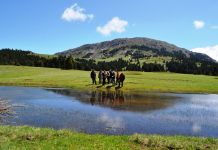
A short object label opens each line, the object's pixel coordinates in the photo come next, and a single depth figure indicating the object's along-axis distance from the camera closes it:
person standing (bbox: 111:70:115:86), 34.11
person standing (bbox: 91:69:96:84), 35.66
